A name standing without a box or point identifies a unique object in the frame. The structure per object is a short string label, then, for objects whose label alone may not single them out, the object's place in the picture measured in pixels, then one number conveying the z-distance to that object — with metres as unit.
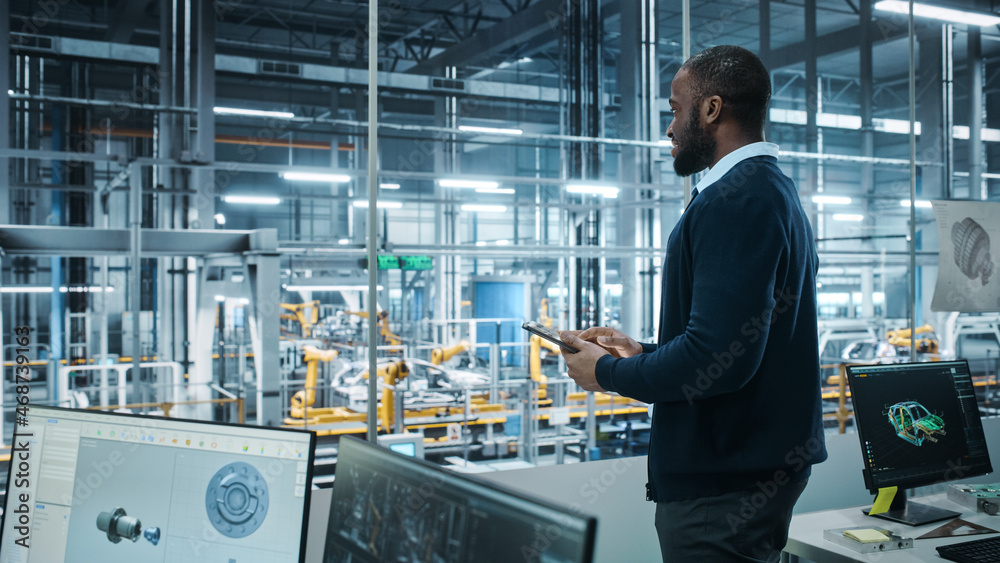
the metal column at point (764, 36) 9.45
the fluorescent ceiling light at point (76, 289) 9.72
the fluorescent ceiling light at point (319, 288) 9.55
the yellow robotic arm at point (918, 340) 9.70
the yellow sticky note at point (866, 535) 1.98
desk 1.94
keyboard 1.88
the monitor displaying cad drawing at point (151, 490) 1.22
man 1.24
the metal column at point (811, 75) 9.30
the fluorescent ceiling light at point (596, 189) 8.85
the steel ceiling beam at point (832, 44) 10.51
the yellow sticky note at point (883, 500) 2.24
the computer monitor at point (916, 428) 2.13
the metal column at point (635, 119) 8.49
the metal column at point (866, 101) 9.98
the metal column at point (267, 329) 5.55
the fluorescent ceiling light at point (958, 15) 4.92
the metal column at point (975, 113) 8.68
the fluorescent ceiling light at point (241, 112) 8.87
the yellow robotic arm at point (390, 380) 7.54
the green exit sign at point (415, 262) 8.39
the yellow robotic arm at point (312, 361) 8.23
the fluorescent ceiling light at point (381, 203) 11.55
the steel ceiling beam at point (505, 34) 11.42
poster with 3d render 3.38
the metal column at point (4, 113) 7.20
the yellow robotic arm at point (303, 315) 10.66
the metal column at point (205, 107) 8.36
